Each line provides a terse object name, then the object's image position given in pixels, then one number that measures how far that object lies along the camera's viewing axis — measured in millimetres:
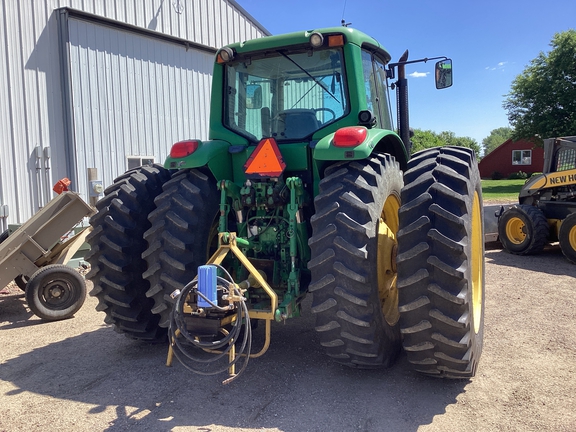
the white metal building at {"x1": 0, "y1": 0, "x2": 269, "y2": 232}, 8172
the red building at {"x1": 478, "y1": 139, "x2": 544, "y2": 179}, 39750
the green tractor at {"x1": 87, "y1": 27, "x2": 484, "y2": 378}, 3270
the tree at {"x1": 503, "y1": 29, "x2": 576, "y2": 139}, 26875
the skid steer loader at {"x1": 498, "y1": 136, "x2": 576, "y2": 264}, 8969
